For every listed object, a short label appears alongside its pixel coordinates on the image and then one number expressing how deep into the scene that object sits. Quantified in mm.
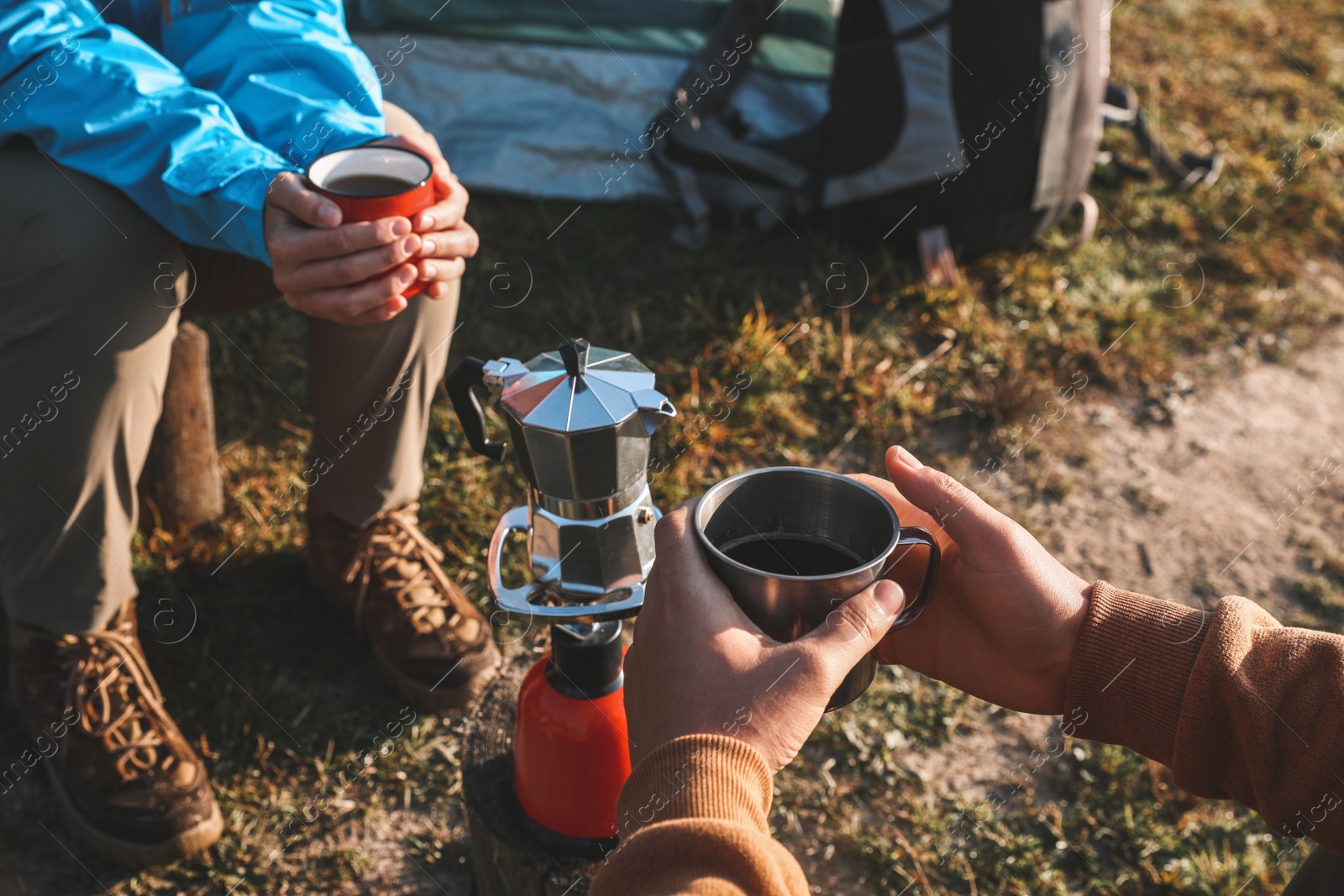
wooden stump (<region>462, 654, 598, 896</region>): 1557
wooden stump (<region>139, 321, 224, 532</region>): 2338
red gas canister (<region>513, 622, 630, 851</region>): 1462
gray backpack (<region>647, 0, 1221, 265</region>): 3256
